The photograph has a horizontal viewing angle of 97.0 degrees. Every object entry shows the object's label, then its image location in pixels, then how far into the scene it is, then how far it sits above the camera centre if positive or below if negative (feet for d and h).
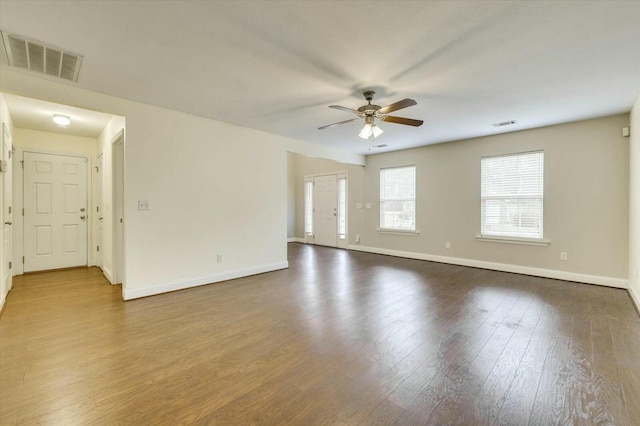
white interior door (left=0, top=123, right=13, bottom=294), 11.00 -0.11
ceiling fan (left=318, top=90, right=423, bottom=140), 10.18 +3.62
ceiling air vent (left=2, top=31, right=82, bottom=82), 7.47 +4.46
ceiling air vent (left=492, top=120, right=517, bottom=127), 14.37 +4.55
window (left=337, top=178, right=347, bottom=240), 25.85 +0.26
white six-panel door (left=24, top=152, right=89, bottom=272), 15.92 +0.01
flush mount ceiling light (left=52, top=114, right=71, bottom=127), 13.46 +4.45
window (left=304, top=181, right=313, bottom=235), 29.27 +0.41
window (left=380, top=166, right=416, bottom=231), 21.18 +0.97
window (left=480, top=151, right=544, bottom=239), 15.62 +0.94
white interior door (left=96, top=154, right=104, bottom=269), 16.92 -0.42
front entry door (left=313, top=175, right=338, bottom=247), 26.68 +0.08
